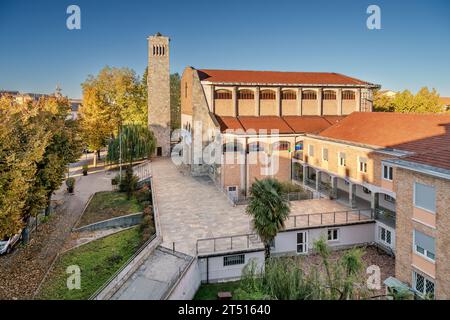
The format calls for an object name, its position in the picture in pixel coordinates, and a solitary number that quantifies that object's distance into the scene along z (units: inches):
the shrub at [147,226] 813.9
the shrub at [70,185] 1353.3
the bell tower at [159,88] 1883.6
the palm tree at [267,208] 640.4
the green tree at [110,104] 1847.9
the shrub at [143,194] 1178.2
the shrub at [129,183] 1282.0
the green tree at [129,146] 1701.5
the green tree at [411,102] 1958.7
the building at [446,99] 3457.2
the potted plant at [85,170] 1679.4
